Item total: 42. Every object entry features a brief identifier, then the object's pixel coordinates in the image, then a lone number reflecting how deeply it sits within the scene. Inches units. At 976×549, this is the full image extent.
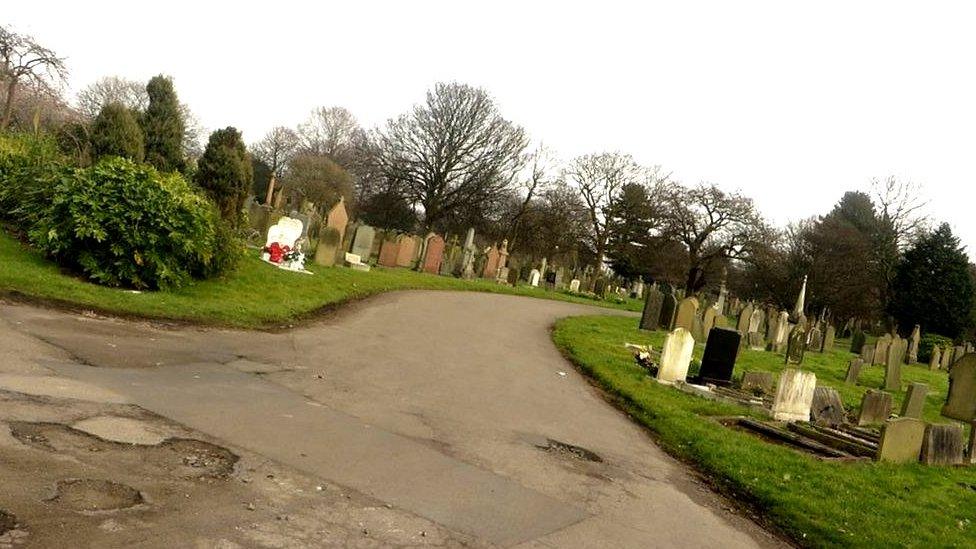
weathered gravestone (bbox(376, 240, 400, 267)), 1170.6
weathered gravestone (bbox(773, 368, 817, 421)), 466.0
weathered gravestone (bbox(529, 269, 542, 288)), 1630.2
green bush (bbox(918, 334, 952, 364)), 1545.8
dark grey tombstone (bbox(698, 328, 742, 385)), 557.9
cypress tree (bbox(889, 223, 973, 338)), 1854.1
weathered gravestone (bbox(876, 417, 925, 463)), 380.5
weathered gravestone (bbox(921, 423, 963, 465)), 401.4
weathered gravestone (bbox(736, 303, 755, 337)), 1103.6
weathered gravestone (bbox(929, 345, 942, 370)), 1268.5
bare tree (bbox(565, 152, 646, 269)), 2197.3
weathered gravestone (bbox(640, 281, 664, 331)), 927.0
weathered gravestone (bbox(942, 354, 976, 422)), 598.5
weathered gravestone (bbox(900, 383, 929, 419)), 500.1
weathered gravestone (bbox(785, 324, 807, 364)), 793.4
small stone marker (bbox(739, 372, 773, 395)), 553.0
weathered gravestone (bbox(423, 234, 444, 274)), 1279.5
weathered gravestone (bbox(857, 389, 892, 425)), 504.7
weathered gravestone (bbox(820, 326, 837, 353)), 1259.8
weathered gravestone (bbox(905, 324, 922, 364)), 1348.4
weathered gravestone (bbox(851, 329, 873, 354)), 1304.1
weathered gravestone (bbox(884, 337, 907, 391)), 728.3
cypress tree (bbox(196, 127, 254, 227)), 765.9
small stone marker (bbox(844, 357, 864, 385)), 739.4
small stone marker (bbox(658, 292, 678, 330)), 954.7
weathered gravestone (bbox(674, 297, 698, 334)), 848.3
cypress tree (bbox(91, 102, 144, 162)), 650.2
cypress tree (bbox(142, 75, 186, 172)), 883.4
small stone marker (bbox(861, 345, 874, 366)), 1046.4
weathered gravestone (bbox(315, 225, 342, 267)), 872.3
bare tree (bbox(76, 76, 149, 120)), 2326.5
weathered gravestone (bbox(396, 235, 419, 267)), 1226.6
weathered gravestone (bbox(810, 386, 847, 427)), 488.1
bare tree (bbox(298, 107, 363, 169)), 2847.0
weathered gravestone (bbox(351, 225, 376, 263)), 1056.4
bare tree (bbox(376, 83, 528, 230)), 1931.6
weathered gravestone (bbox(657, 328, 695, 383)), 525.3
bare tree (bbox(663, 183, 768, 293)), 2058.3
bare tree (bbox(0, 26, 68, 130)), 906.7
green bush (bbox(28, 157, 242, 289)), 464.4
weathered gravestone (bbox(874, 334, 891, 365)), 1066.7
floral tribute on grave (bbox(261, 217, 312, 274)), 748.6
